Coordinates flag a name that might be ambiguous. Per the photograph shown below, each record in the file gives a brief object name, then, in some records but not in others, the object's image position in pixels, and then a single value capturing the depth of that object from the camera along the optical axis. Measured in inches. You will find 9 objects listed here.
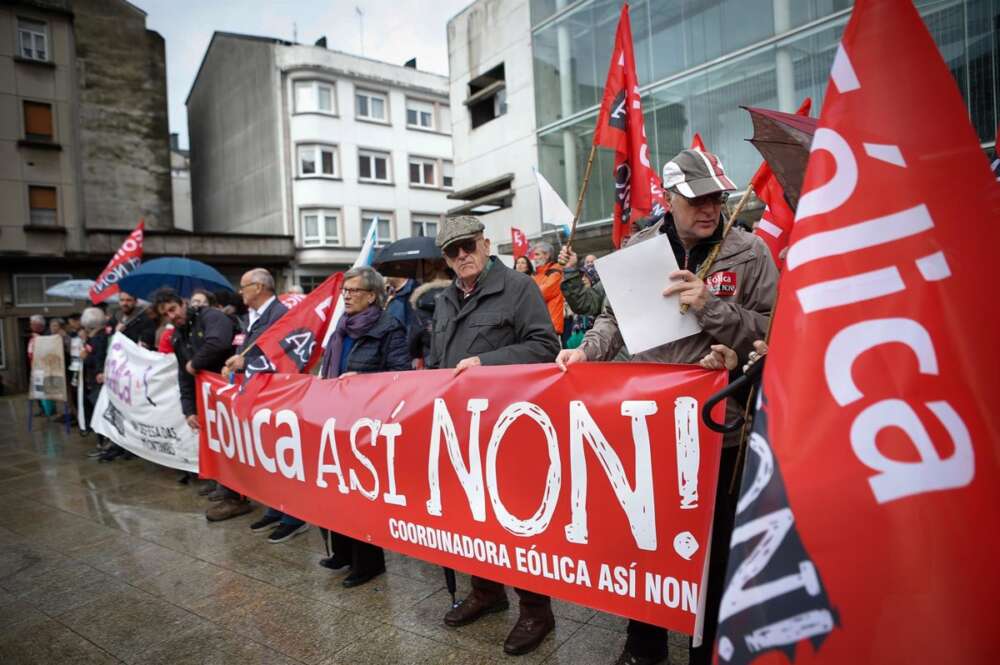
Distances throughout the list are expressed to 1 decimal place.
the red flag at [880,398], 44.9
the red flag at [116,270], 356.8
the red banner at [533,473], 86.9
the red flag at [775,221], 176.6
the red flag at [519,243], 392.8
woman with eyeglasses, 153.4
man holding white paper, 81.9
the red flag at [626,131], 183.0
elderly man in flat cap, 124.6
